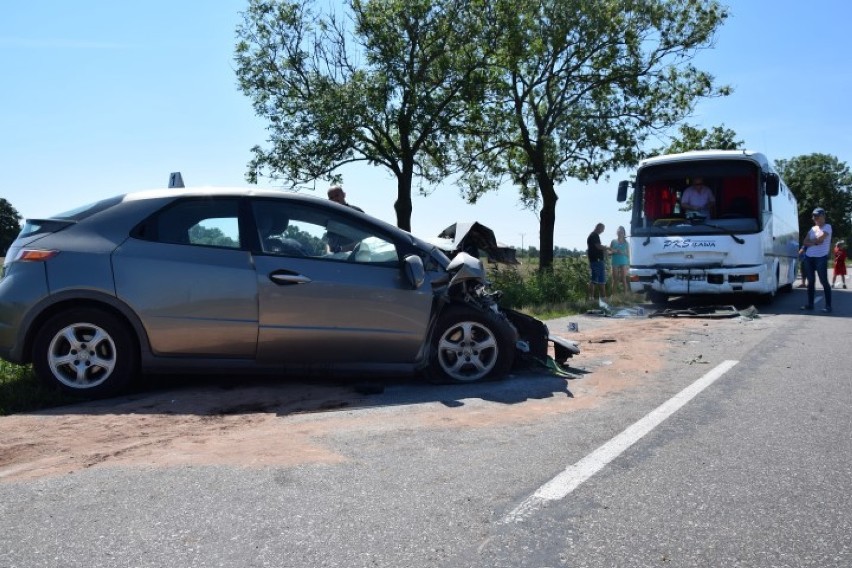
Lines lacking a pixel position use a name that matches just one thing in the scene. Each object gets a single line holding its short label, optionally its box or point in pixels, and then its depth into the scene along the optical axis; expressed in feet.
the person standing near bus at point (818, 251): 46.06
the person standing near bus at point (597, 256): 55.06
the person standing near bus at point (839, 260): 80.38
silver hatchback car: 19.29
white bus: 48.03
